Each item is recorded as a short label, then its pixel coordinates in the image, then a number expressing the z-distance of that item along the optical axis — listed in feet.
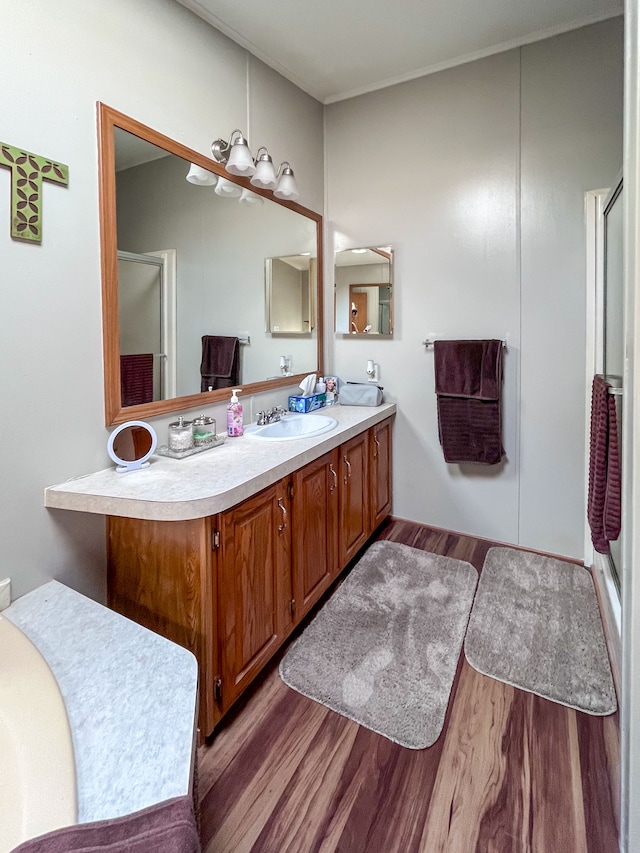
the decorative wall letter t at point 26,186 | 4.25
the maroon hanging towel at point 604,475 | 5.06
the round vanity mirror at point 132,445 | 5.16
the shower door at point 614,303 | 5.91
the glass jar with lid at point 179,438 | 5.72
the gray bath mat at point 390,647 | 5.05
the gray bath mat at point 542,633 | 5.37
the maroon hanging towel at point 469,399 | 8.17
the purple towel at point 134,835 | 2.02
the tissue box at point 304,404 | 8.46
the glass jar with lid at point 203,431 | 6.10
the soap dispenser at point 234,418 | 6.77
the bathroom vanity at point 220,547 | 4.35
